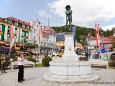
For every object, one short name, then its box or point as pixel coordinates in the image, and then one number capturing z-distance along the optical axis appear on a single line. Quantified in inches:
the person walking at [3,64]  295.7
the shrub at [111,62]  382.3
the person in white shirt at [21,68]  211.9
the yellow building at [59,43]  1845.4
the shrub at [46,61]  407.4
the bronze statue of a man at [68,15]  291.9
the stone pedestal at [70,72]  205.0
